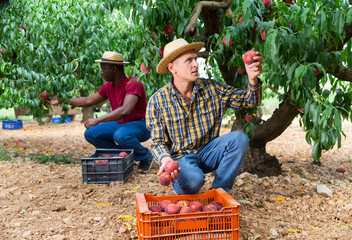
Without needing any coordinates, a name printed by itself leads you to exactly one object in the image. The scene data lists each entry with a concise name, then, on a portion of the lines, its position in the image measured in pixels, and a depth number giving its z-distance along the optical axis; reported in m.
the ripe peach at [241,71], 2.80
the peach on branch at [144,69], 3.06
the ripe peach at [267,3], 2.40
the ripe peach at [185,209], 2.00
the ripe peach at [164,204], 2.13
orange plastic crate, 1.86
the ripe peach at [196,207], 2.08
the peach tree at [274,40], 2.01
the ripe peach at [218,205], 2.11
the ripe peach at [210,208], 2.01
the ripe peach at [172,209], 2.00
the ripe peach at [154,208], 2.06
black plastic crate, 3.38
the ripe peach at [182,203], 2.11
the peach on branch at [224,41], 2.44
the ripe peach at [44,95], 3.96
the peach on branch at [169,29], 2.77
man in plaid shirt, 2.46
